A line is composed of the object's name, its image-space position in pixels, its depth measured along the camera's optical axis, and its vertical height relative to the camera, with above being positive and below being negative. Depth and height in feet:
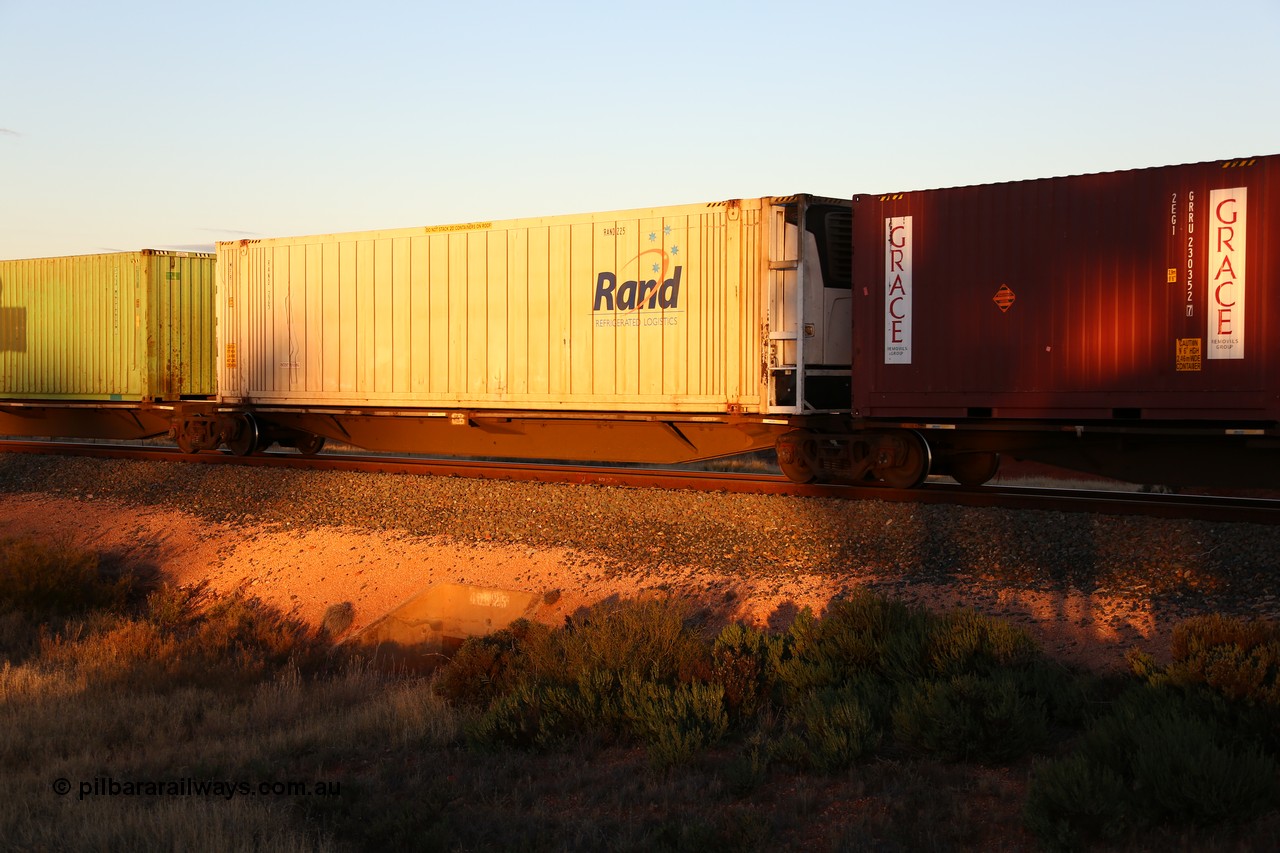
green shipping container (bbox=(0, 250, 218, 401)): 66.69 +3.49
